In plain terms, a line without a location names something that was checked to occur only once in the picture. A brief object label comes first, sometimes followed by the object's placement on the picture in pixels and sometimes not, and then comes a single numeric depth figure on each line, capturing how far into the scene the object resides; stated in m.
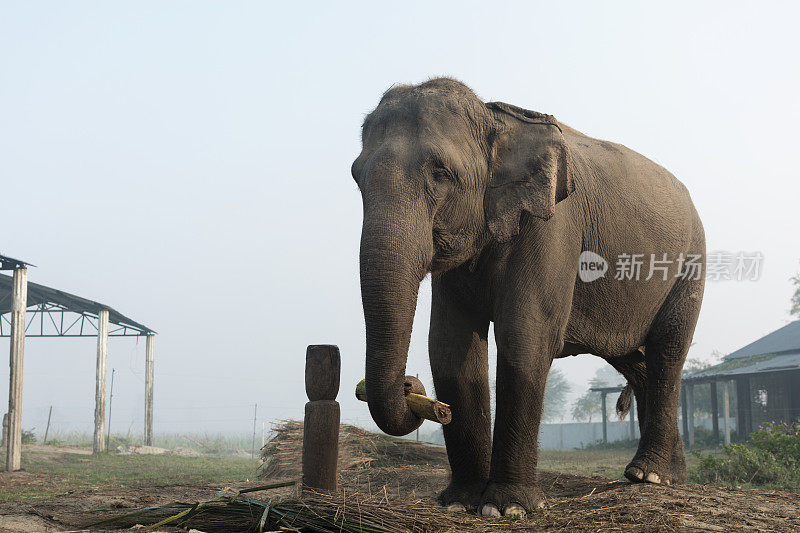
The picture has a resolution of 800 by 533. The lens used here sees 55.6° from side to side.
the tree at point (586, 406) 88.00
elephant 4.78
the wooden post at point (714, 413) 24.27
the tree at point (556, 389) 93.94
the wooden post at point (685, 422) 26.07
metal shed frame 14.95
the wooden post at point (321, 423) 4.79
